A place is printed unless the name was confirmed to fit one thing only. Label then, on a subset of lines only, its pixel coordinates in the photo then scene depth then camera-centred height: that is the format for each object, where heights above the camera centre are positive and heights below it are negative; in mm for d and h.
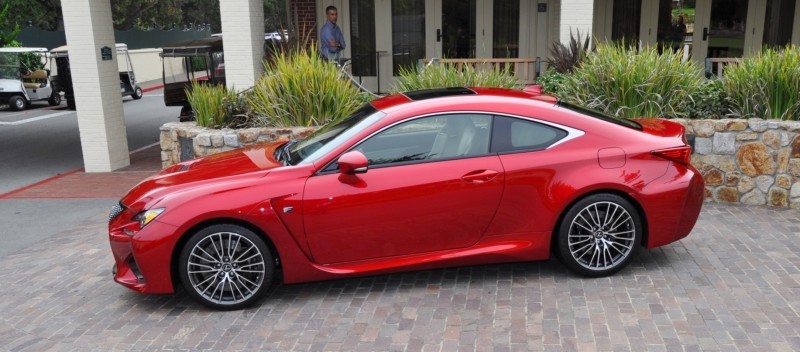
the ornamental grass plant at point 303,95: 8422 -818
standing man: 12883 -265
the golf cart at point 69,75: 24797 -1618
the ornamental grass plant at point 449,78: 8703 -689
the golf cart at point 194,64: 16656 -848
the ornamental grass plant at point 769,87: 7582 -786
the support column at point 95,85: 12031 -934
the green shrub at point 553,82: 9420 -841
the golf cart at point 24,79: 23516 -1573
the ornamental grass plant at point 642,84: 7973 -748
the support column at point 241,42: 11117 -229
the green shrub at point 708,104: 8039 -999
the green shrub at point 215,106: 8852 -969
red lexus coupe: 5098 -1300
